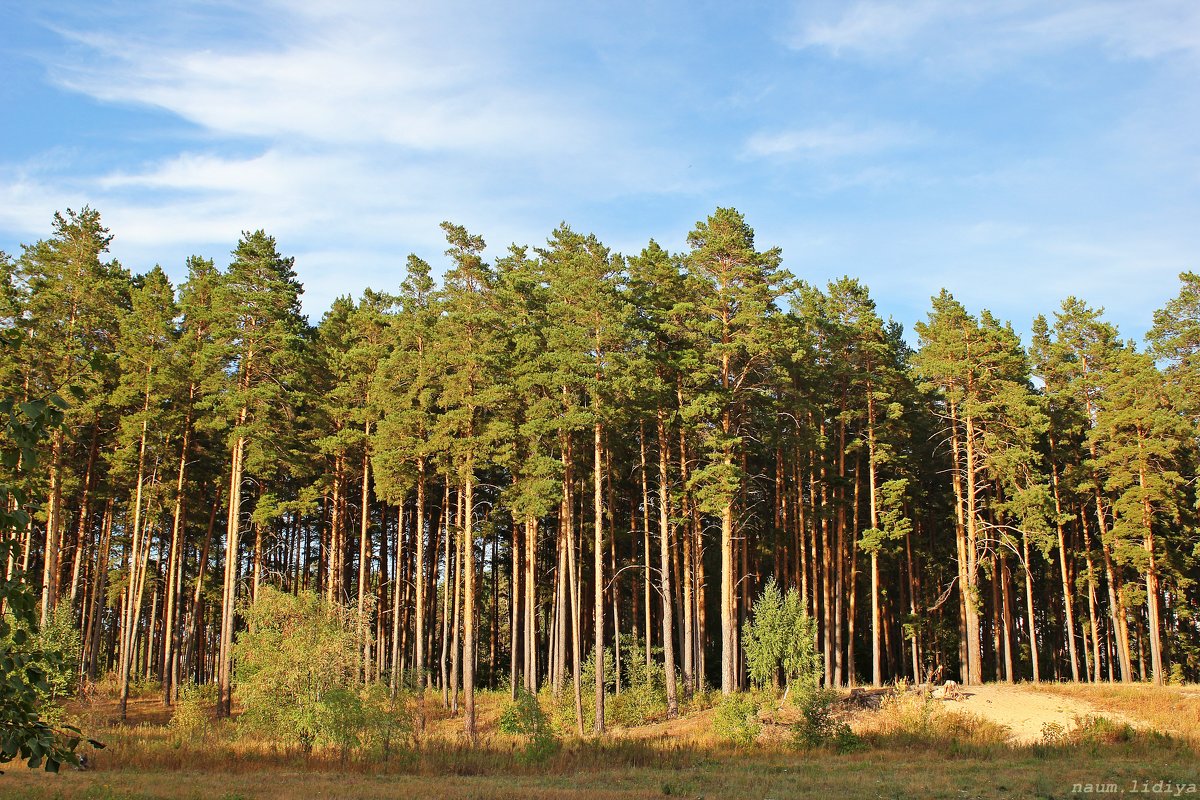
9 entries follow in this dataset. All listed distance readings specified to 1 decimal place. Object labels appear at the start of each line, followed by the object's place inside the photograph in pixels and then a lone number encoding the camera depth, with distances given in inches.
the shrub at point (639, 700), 1299.2
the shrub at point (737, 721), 1065.5
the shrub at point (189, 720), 1130.0
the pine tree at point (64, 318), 1306.6
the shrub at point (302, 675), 937.5
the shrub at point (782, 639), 1173.7
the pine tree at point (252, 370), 1331.2
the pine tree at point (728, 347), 1261.1
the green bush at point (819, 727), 1030.4
